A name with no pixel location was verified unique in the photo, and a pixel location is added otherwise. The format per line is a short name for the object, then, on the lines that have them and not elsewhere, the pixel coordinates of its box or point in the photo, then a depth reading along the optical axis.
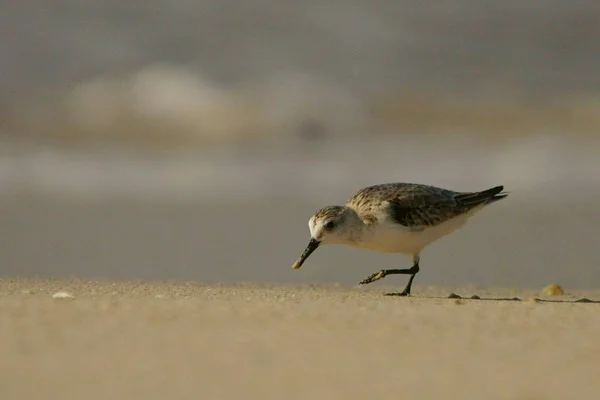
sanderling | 13.72
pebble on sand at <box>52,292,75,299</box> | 10.50
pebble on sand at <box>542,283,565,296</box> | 13.99
